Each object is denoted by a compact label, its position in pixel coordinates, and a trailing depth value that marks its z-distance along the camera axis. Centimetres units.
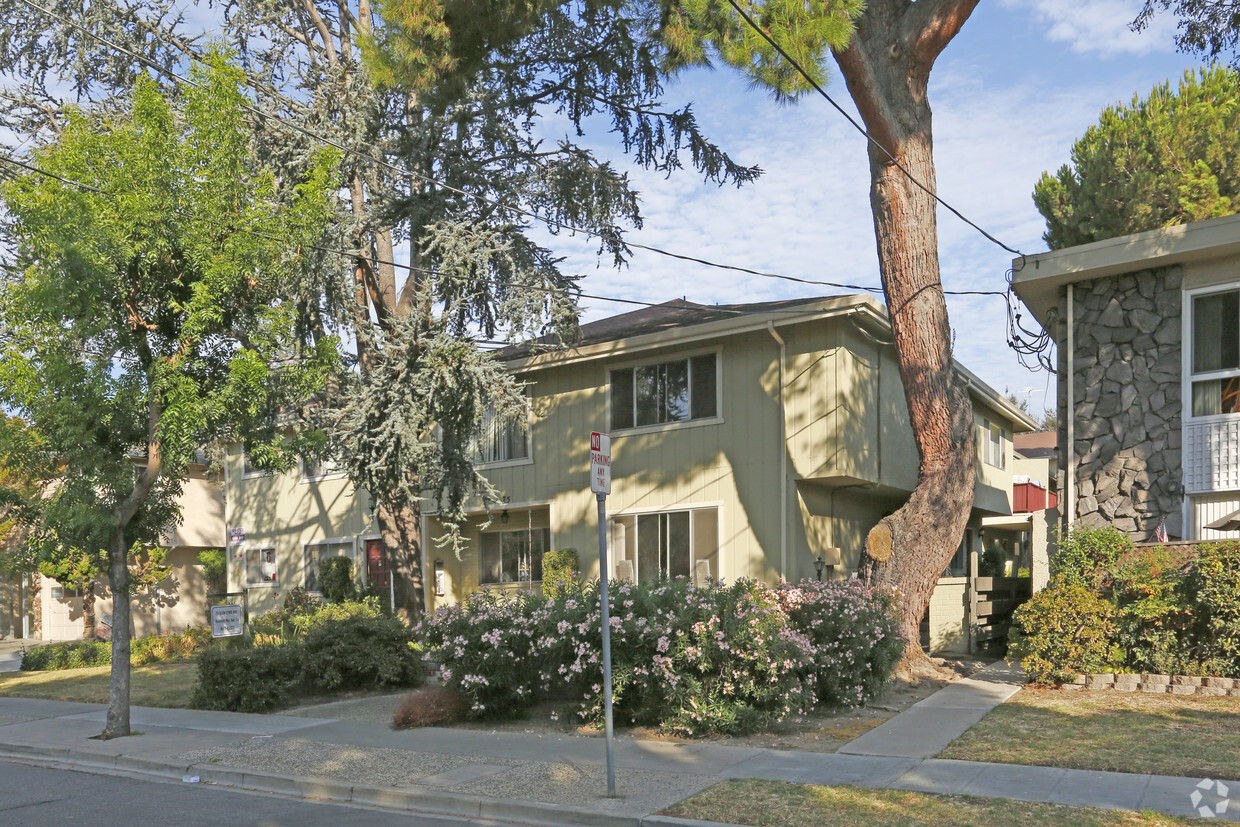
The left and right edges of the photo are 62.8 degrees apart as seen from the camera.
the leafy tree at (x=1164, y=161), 2673
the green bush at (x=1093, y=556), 1280
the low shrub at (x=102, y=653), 2098
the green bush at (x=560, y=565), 1931
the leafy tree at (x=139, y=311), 1122
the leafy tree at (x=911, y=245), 1370
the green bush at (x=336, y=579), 2327
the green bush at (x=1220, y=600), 1130
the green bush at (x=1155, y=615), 1199
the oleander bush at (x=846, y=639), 1153
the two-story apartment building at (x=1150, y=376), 1289
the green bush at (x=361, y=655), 1455
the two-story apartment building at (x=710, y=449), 1736
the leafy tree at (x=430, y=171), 1691
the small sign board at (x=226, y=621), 1500
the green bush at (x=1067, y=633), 1234
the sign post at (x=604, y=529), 782
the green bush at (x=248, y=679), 1395
